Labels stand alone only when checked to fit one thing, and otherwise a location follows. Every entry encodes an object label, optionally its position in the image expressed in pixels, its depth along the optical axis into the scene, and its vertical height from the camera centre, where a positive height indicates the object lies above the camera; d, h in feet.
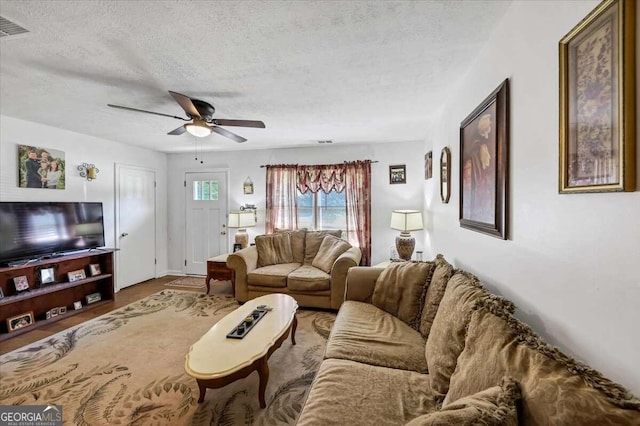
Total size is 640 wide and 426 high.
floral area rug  5.77 -4.30
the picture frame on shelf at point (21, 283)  9.55 -2.58
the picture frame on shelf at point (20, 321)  9.37 -3.93
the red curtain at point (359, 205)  14.20 +0.16
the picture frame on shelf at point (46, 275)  10.31 -2.49
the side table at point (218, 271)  13.32 -3.05
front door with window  16.60 -0.54
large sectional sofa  2.41 -2.07
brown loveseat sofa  11.10 -2.65
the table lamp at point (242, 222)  14.65 -0.70
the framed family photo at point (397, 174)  14.19 +1.78
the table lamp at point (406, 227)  11.84 -0.87
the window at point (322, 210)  14.94 -0.10
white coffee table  5.18 -3.03
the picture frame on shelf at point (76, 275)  11.18 -2.74
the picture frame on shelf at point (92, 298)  11.92 -3.92
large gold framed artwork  2.40 +1.04
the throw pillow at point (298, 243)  13.57 -1.76
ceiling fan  7.77 +2.58
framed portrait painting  4.71 +0.85
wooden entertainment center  9.45 -3.03
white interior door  14.35 -0.82
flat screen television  9.61 -0.71
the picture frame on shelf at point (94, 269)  12.05 -2.65
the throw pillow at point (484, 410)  2.43 -1.91
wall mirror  8.42 +1.08
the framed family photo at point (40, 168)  10.43 +1.78
